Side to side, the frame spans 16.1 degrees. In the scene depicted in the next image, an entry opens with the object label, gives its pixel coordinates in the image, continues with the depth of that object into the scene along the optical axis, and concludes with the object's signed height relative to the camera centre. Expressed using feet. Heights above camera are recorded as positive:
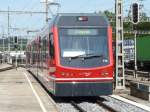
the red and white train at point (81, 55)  60.90 -0.36
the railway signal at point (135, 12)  78.23 +5.92
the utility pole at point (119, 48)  75.72 +0.56
